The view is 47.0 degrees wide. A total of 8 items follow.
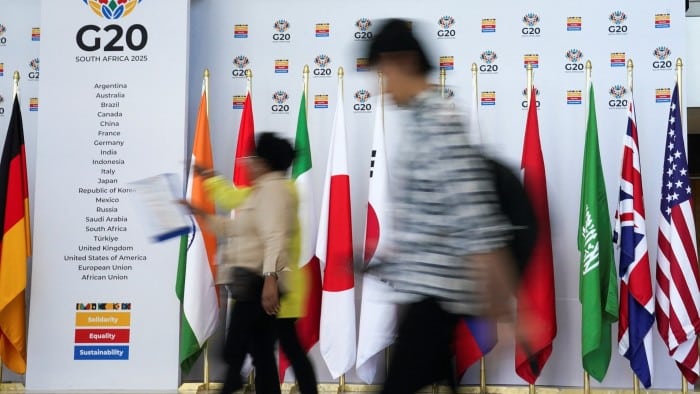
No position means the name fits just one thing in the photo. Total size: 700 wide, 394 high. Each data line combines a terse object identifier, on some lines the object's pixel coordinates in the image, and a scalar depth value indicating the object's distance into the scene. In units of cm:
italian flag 542
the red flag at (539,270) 517
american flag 509
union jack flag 516
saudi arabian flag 514
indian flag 537
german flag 547
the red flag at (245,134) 556
